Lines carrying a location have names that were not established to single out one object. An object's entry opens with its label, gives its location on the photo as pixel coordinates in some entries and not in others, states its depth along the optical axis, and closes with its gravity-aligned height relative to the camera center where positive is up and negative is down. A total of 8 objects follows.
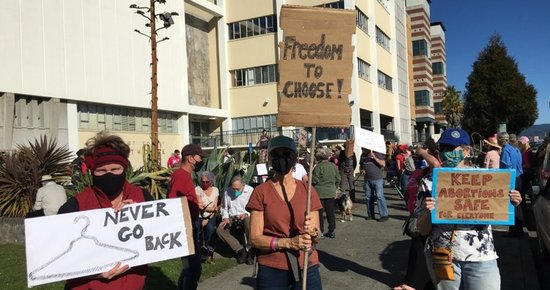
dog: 11.66 -1.57
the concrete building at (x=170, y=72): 20.47 +4.69
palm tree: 70.44 +5.41
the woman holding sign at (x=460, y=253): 3.45 -0.86
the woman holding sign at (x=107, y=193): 3.01 -0.28
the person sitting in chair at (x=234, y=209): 8.32 -1.14
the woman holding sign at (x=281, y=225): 3.42 -0.59
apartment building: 58.78 +9.76
